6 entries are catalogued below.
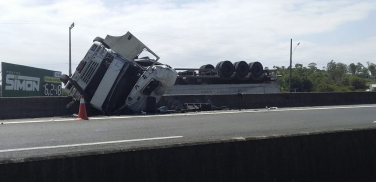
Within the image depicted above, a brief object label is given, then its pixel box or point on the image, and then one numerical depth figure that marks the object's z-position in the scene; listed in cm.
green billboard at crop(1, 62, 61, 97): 2897
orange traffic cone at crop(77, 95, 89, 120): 1474
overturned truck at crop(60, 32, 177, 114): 1658
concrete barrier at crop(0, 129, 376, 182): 457
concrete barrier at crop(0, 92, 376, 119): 1548
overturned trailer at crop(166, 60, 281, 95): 2631
